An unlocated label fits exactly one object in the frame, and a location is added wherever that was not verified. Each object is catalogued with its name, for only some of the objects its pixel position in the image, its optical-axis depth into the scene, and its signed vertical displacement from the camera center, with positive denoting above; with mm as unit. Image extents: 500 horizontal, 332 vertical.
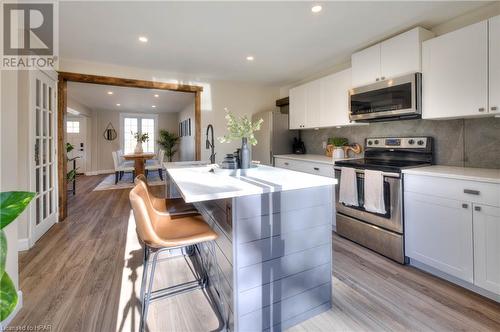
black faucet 2670 +99
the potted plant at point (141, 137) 8703 +1023
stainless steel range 2332 -312
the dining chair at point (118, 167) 6591 -48
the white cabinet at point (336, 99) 3246 +915
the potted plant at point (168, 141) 9547 +944
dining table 6642 +170
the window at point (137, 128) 9320 +1444
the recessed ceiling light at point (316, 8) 2203 +1427
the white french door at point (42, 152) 2793 +170
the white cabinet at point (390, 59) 2443 +1161
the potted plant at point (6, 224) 802 -194
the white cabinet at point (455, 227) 1750 -510
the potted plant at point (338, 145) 3457 +284
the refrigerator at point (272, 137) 4387 +504
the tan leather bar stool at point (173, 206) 1955 -356
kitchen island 1387 -505
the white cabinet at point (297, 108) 4051 +969
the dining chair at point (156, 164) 7266 +35
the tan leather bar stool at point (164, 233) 1376 -422
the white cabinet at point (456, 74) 2000 +793
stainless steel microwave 2422 +700
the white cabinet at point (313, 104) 3715 +942
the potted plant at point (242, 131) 1994 +276
